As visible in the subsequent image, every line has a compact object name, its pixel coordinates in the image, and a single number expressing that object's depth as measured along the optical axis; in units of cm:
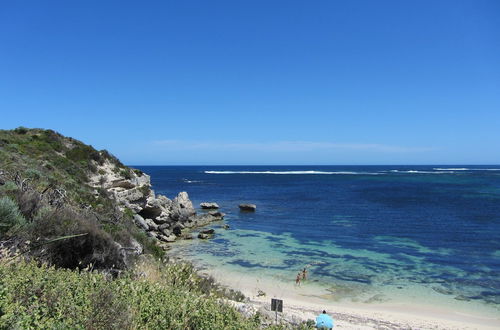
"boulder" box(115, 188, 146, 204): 2539
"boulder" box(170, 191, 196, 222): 3212
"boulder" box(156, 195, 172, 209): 3384
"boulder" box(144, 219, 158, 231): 2708
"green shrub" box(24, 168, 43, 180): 1251
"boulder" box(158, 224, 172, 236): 2770
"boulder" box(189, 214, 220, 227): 3408
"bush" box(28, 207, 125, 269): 757
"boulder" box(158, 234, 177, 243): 2687
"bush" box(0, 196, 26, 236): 708
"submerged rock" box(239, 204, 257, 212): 4332
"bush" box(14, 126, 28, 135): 2779
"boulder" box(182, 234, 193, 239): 2845
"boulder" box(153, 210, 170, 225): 2934
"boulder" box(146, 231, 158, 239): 2452
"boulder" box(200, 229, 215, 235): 2933
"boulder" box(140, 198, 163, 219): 2848
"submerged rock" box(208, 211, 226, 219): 3788
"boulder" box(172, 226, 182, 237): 2924
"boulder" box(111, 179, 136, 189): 2648
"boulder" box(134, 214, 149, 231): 2323
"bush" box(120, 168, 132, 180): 2858
